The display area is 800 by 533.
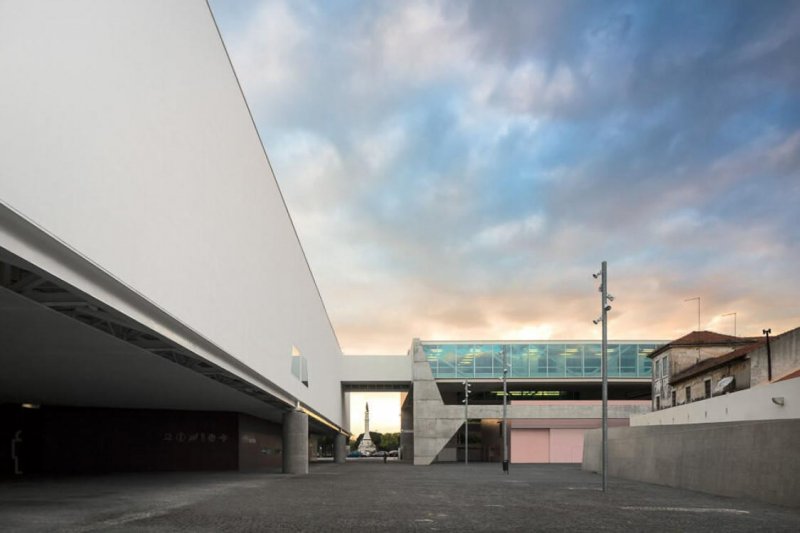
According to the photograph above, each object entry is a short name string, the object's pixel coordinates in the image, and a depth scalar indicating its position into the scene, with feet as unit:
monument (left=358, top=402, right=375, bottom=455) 458.91
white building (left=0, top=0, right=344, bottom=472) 33.91
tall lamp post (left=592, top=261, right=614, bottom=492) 91.65
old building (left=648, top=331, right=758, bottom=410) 158.51
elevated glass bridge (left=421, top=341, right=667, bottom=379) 233.55
